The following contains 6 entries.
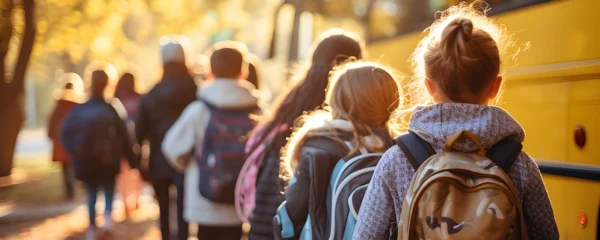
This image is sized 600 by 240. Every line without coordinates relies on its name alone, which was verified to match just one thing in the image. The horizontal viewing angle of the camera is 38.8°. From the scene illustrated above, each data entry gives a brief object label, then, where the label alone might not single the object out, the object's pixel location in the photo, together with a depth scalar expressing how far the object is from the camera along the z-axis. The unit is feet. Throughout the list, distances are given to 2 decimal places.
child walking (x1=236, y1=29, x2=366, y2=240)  12.73
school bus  12.65
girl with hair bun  7.65
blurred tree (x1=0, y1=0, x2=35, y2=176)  48.44
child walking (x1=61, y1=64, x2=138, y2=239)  24.47
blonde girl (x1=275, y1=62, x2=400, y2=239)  10.12
